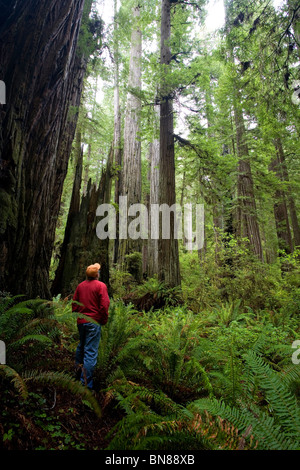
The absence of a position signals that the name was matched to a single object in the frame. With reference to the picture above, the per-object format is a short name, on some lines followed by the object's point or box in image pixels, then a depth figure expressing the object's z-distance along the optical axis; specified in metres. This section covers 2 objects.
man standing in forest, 3.02
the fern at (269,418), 1.80
